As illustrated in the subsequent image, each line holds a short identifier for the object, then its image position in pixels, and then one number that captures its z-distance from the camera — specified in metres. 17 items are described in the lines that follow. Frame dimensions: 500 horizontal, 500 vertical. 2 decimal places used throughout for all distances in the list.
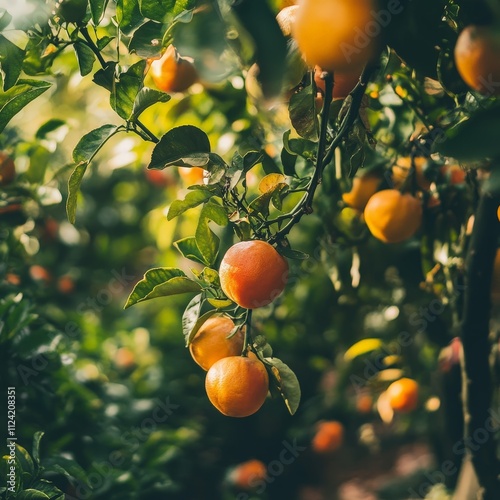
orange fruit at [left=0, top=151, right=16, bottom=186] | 1.30
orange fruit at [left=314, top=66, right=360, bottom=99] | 0.74
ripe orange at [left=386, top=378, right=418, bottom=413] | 1.47
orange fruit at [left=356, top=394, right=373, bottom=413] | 2.18
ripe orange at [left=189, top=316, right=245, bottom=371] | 0.83
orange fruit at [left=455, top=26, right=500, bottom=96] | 0.53
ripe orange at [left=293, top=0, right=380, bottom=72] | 0.51
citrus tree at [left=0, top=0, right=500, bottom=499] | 0.55
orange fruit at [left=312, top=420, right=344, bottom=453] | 2.02
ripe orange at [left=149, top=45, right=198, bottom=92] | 1.00
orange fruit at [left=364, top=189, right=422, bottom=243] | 0.97
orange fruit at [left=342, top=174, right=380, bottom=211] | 1.11
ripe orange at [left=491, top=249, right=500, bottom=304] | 1.06
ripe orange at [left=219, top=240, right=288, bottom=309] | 0.74
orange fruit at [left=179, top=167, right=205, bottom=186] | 1.29
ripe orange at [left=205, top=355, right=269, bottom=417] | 0.76
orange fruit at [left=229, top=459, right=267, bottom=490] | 1.87
